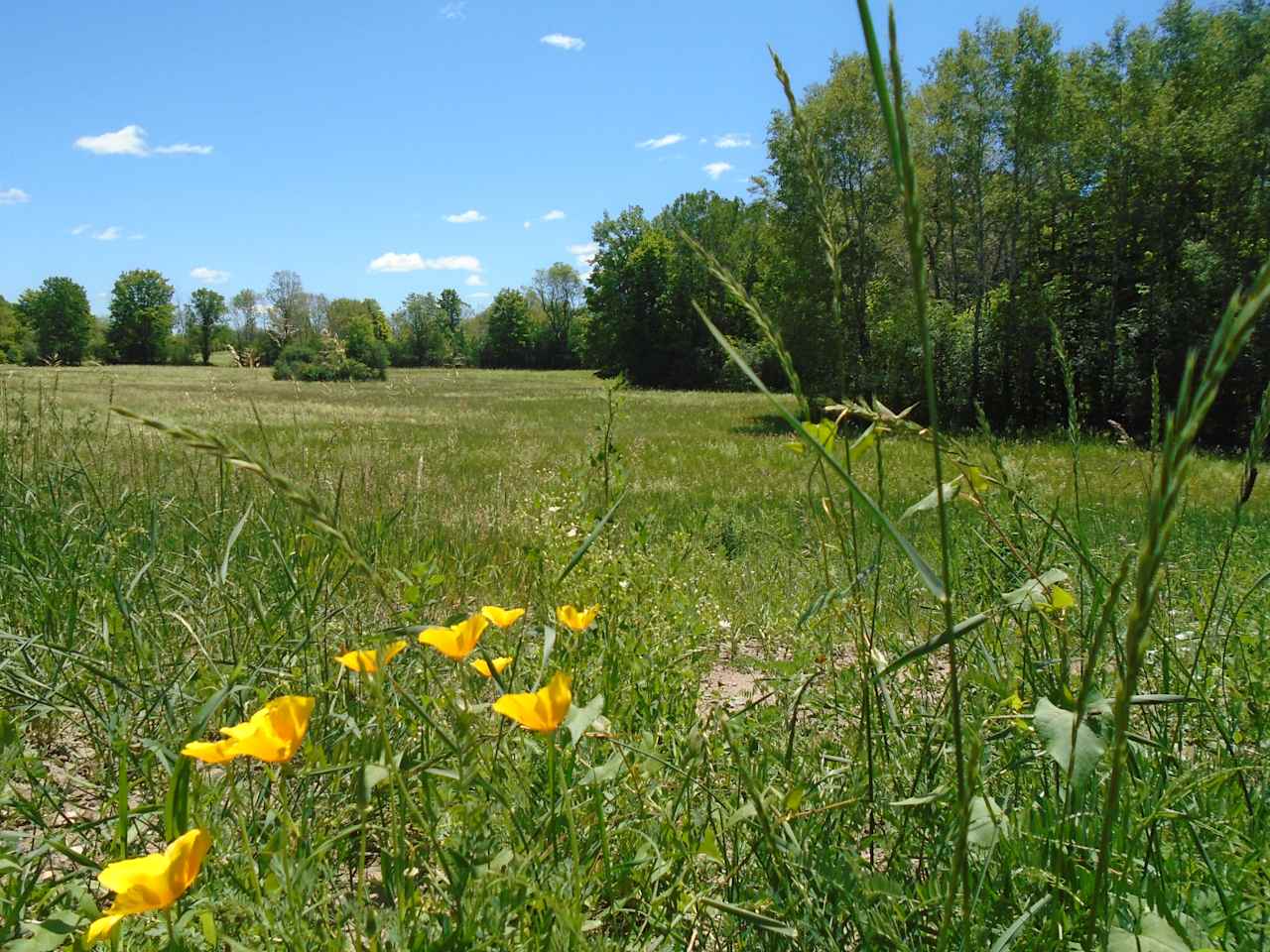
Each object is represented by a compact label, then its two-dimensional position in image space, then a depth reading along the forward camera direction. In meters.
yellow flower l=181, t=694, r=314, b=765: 0.85
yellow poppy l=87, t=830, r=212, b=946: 0.76
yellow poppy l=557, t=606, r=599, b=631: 1.33
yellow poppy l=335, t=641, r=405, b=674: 0.86
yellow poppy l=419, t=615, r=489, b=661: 1.00
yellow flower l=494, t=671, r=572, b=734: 0.94
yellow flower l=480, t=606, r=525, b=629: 1.16
